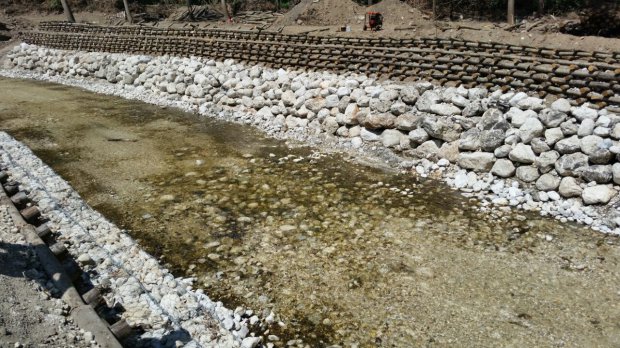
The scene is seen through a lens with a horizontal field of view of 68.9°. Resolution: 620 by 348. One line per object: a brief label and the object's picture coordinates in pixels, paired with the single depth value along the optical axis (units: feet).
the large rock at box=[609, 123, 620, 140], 30.48
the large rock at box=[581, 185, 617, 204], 29.55
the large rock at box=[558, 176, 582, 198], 30.81
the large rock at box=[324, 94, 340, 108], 46.60
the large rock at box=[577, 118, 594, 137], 31.68
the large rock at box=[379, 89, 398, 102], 42.86
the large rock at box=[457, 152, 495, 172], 35.29
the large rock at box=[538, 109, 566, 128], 33.24
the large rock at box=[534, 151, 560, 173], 32.55
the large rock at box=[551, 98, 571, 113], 33.55
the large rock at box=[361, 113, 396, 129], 42.01
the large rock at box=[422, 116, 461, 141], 38.19
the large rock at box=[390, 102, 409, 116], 41.68
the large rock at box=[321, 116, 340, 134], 45.73
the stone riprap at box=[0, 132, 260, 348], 20.16
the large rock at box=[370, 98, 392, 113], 42.63
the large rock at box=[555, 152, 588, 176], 31.24
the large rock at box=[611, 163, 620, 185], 29.76
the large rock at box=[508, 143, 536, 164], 33.45
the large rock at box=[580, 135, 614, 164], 30.45
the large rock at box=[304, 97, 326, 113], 47.61
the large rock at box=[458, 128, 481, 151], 36.50
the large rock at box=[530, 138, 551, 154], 33.12
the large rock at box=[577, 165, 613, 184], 30.19
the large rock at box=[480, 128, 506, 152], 35.40
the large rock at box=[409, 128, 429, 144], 39.63
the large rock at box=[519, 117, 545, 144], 33.76
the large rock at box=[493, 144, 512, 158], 34.68
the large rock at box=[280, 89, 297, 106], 50.17
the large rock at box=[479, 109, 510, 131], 35.68
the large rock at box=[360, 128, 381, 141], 42.88
